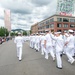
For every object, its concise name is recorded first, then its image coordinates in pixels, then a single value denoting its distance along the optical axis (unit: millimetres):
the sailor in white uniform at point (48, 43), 4727
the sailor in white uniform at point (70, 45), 4190
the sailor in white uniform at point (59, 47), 3602
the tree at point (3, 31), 47930
